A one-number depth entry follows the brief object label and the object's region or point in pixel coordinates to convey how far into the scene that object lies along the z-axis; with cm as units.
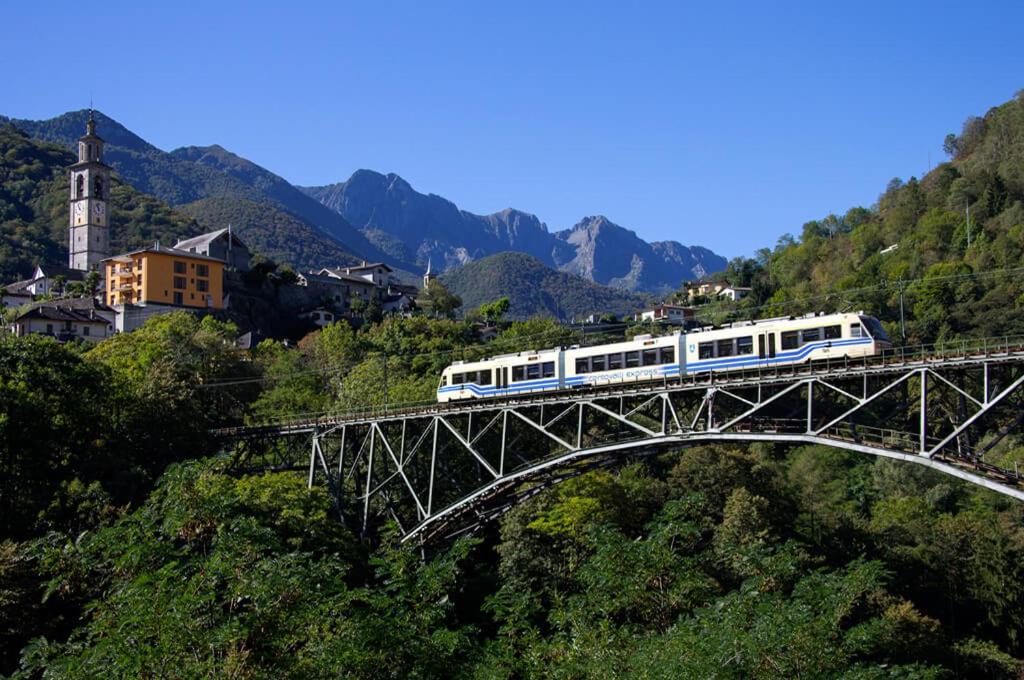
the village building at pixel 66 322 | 8469
